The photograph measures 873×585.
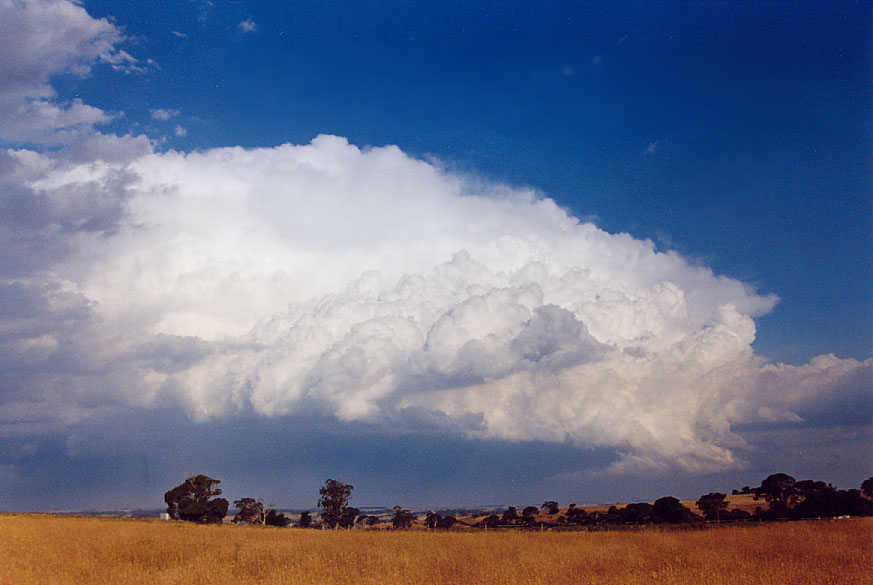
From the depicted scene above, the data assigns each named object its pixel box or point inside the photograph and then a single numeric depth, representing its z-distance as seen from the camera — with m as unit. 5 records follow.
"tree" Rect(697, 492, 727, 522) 64.00
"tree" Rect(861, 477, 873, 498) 58.13
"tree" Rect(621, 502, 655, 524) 65.06
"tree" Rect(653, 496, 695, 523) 60.31
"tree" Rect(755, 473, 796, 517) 61.88
